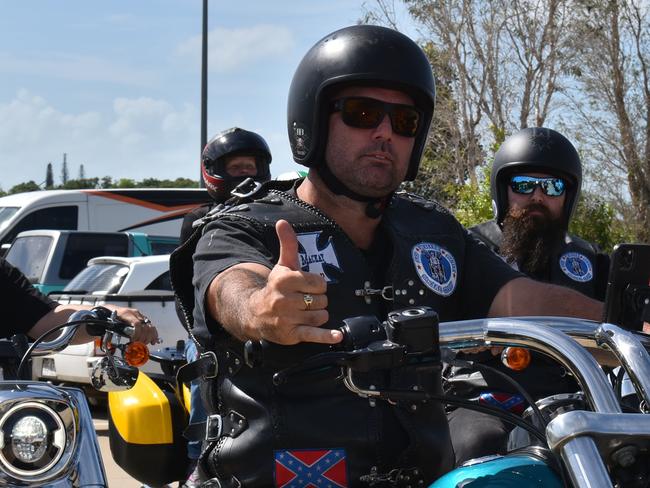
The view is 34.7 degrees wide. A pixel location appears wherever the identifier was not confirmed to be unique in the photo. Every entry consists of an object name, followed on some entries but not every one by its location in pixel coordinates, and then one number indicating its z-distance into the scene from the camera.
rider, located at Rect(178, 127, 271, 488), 6.71
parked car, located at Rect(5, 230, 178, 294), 15.05
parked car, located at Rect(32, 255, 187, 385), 9.86
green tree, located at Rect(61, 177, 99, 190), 38.24
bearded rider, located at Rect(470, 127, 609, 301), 4.86
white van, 19.73
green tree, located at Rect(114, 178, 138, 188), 41.58
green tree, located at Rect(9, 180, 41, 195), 46.53
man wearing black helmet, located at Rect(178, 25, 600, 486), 2.61
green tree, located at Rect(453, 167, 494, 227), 17.00
